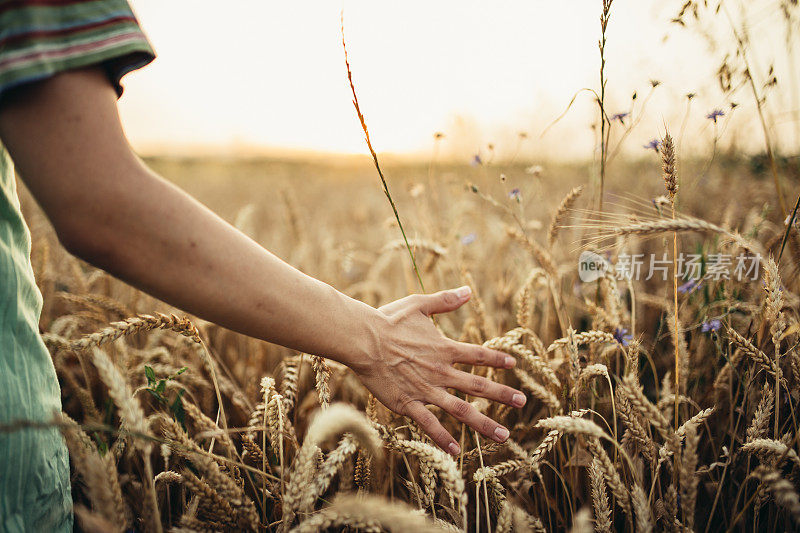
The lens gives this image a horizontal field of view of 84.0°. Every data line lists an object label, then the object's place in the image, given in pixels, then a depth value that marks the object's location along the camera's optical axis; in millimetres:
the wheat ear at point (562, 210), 1321
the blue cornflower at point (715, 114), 1211
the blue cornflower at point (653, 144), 1299
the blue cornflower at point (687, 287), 1453
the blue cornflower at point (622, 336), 1163
